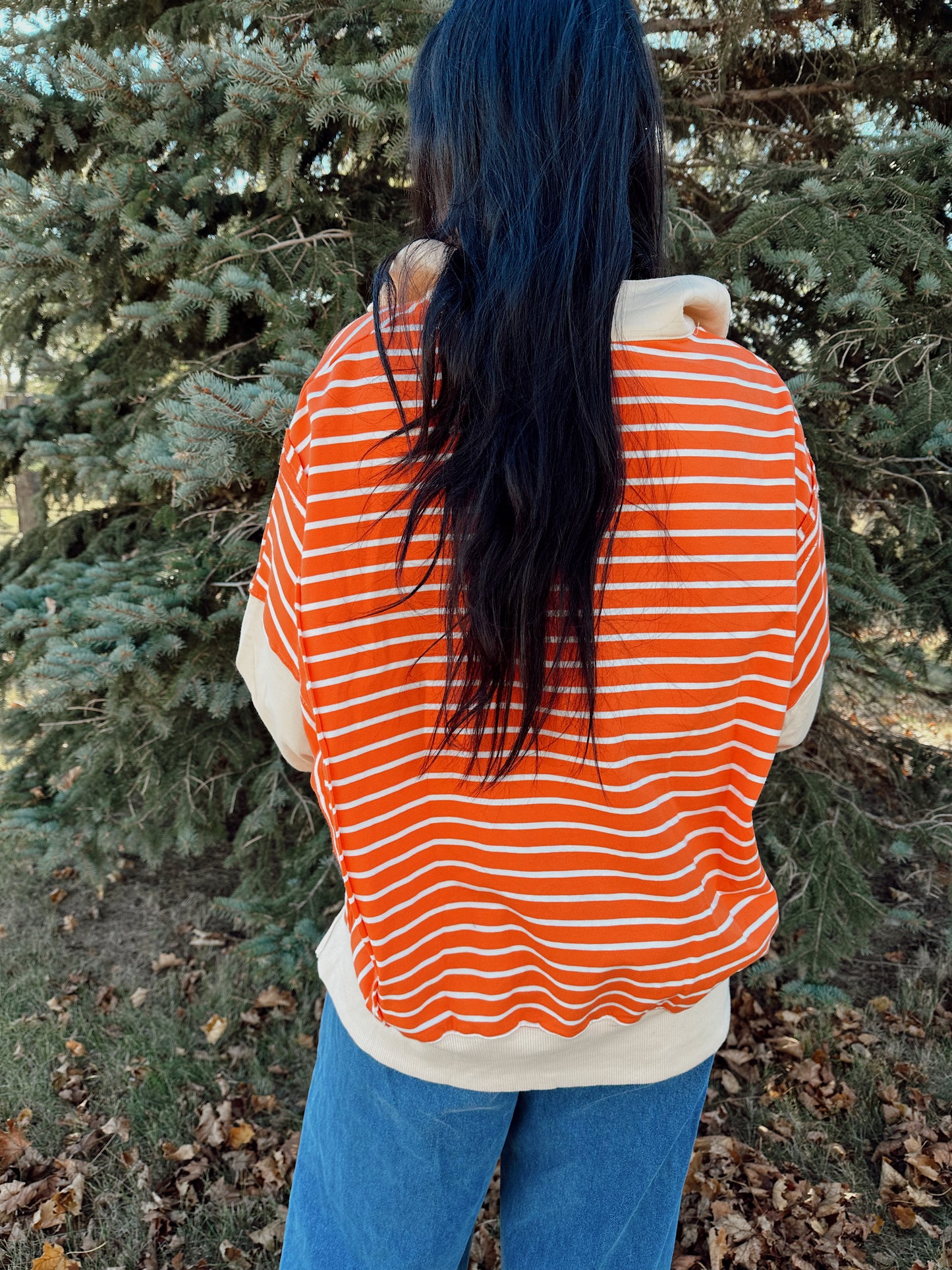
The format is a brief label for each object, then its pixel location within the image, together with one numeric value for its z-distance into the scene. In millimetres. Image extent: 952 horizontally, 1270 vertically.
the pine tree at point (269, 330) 2115
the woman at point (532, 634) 802
